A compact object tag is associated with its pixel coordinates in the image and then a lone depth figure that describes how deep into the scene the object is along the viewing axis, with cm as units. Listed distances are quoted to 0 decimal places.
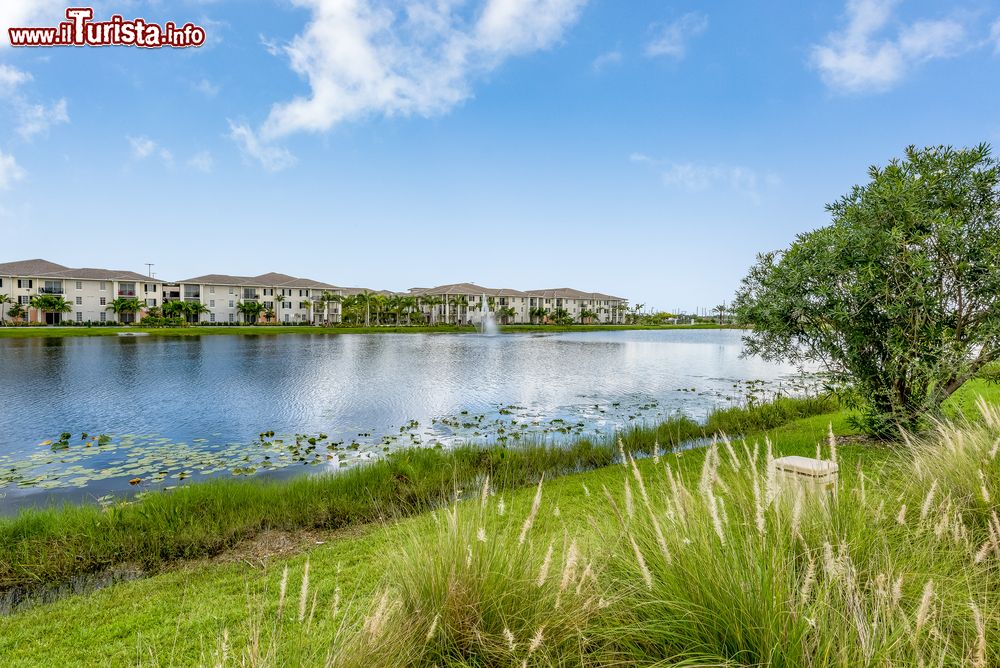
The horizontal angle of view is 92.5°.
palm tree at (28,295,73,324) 6619
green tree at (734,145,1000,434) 693
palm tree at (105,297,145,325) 7269
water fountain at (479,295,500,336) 8312
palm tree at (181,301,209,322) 7690
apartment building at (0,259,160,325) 6962
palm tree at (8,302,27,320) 6719
